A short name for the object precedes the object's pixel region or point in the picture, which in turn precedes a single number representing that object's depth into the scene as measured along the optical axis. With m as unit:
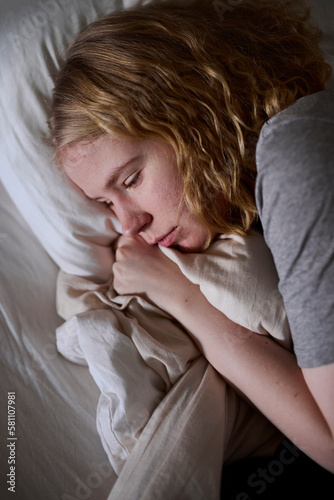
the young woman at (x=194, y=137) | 0.88
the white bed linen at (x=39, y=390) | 0.96
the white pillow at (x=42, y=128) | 1.12
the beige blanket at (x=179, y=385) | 0.84
